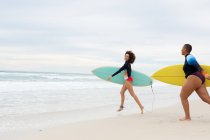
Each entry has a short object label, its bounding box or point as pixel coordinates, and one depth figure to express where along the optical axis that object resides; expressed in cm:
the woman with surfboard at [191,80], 505
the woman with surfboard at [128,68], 666
